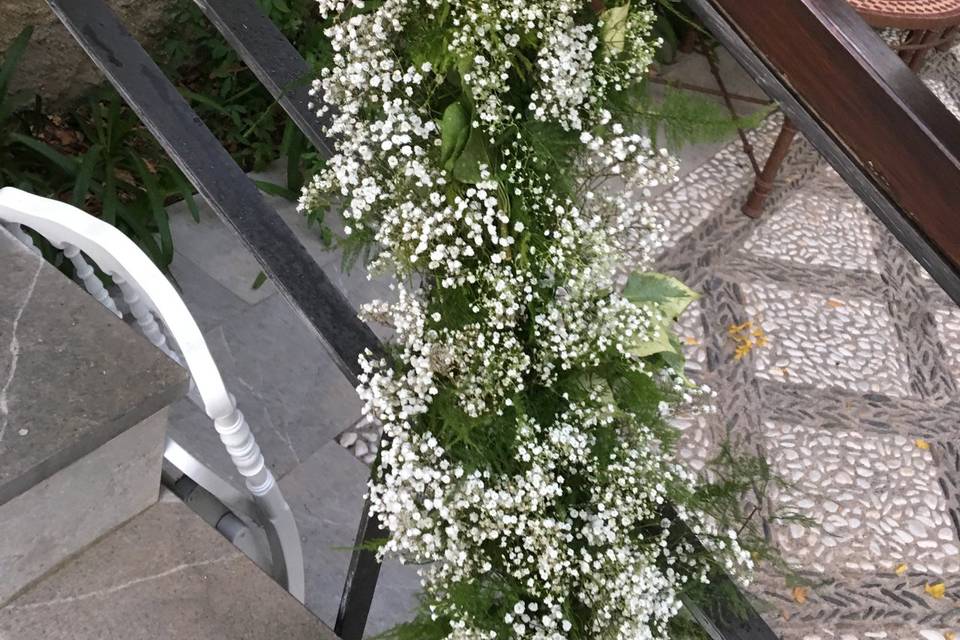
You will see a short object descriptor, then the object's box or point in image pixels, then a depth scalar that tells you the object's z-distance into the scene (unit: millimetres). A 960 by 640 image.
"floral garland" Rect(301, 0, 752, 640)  828
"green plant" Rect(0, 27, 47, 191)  2273
